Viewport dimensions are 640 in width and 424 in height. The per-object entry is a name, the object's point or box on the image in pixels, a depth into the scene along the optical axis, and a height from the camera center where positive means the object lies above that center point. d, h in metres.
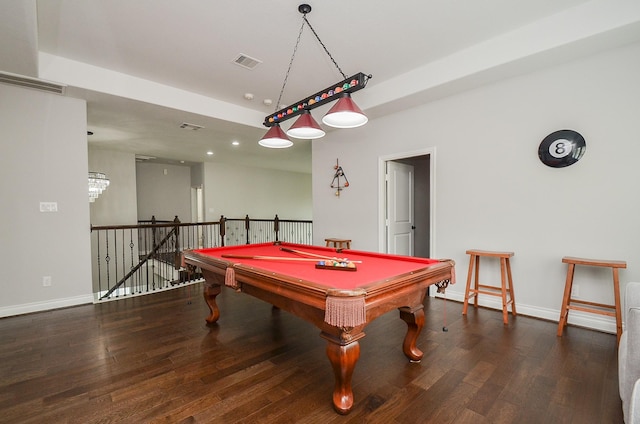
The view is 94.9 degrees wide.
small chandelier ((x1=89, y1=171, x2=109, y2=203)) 5.80 +0.52
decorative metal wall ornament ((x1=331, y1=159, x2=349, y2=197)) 5.24 +0.50
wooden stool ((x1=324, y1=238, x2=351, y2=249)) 5.00 -0.63
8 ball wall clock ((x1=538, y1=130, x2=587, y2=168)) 2.99 +0.60
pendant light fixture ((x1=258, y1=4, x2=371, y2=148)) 2.35 +0.84
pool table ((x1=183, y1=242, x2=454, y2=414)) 1.63 -0.52
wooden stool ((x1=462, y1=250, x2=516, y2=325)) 3.20 -0.92
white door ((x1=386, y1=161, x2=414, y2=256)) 4.74 -0.02
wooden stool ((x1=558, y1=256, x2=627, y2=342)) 2.63 -0.91
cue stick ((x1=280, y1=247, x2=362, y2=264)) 2.68 -0.48
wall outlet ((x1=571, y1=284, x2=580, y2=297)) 3.07 -0.89
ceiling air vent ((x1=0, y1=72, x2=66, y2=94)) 3.23 +1.45
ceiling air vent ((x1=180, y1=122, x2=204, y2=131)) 5.15 +1.48
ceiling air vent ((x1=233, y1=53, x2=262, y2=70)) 3.43 +1.76
